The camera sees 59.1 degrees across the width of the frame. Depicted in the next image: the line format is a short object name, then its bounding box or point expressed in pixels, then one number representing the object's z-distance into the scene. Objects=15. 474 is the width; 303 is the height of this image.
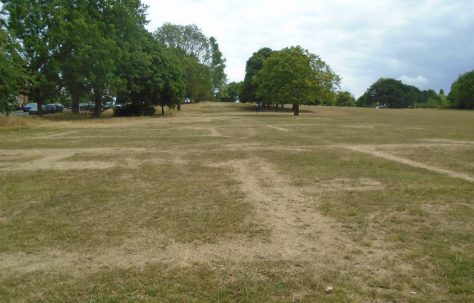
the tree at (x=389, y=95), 114.75
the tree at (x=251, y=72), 69.25
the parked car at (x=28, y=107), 55.29
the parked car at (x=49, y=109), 52.41
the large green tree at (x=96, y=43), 32.50
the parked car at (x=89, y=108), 45.41
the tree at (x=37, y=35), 31.30
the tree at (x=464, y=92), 79.19
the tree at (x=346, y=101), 125.31
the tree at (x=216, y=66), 76.74
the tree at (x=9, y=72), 23.81
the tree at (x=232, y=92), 112.99
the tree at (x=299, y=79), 46.47
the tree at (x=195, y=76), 62.57
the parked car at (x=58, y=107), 56.00
